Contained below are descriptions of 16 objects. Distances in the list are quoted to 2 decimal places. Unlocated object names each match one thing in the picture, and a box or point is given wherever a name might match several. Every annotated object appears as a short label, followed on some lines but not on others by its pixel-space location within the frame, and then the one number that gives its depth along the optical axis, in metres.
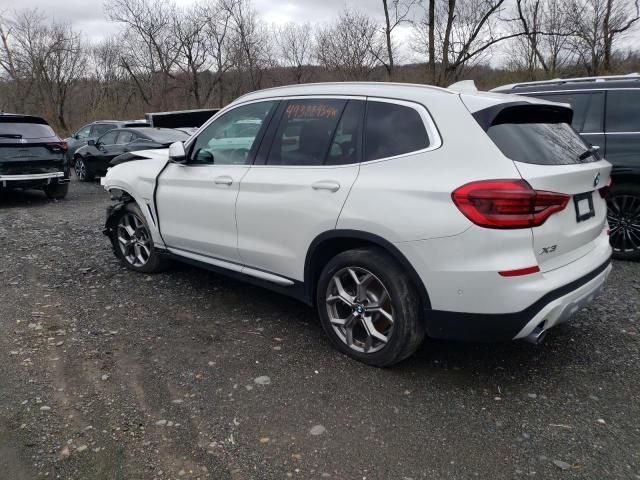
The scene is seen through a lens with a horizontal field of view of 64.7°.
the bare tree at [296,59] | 34.62
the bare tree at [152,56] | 34.06
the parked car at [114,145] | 11.71
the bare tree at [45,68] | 35.25
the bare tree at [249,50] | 32.91
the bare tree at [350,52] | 29.17
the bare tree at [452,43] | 20.45
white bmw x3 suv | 2.66
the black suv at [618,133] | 5.24
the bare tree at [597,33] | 22.98
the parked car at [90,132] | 15.44
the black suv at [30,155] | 9.30
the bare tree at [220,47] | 33.06
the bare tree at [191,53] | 33.31
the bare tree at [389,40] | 24.40
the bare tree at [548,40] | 23.66
